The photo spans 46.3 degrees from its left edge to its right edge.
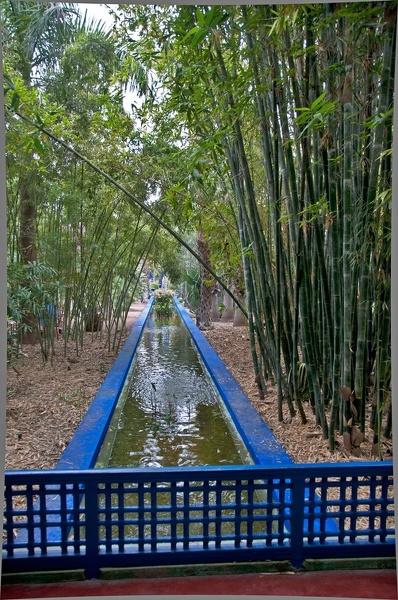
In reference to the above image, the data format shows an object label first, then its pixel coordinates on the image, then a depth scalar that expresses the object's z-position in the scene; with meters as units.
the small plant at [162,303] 12.60
